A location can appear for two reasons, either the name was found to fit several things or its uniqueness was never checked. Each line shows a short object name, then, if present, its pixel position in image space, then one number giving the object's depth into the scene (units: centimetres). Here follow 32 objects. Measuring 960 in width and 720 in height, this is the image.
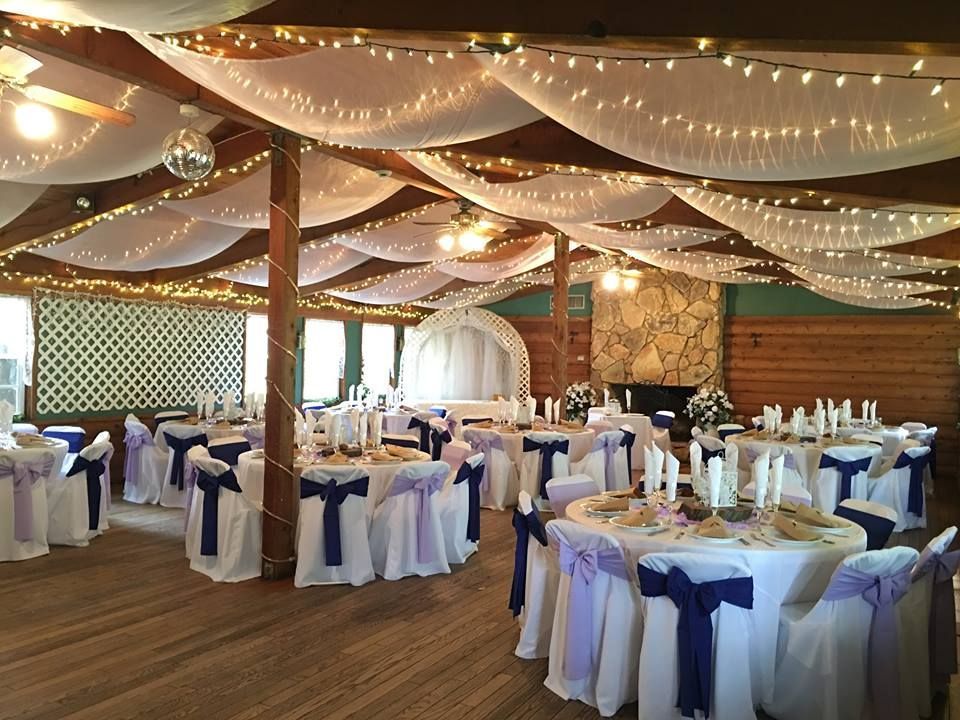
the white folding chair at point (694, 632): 273
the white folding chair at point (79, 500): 539
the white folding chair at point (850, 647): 277
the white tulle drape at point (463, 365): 1338
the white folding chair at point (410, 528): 471
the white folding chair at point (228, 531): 465
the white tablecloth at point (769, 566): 290
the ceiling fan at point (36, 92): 285
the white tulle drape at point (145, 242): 652
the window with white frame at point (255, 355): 983
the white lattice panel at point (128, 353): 757
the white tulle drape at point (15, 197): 493
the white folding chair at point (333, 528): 448
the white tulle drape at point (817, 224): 440
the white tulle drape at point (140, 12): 180
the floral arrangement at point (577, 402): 1061
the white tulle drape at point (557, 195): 472
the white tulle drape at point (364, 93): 304
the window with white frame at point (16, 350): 734
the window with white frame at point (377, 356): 1227
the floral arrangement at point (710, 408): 1031
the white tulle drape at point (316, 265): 809
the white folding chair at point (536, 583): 345
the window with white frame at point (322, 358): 1112
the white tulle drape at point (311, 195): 552
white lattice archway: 1291
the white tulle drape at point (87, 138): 378
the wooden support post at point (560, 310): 820
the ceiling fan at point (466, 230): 646
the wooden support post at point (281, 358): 471
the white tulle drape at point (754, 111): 258
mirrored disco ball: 362
